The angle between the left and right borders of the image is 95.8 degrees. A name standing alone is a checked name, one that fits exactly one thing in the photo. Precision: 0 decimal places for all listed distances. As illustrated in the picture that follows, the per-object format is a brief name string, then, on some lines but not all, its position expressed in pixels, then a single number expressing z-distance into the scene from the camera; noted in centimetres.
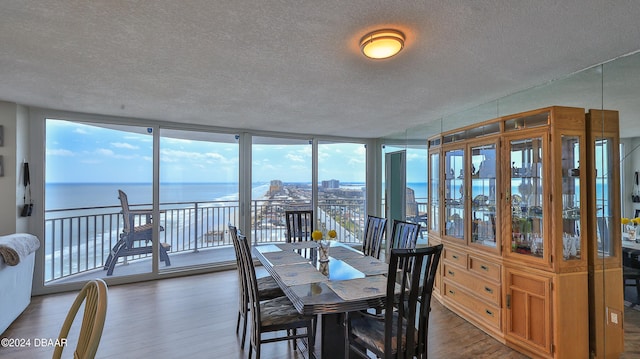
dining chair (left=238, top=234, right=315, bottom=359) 216
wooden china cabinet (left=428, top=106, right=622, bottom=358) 238
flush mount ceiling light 182
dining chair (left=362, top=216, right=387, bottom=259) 332
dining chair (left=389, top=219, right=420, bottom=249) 276
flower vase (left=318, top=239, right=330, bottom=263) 271
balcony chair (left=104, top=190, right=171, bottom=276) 443
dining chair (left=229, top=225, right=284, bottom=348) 249
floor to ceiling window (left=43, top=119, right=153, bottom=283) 405
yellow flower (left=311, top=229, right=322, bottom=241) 278
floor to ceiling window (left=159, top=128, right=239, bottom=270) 483
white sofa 278
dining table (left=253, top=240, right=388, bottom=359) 184
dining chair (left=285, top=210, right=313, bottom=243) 398
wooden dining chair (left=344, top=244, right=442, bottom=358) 178
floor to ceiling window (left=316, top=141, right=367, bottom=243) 608
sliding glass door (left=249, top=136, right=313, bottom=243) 546
